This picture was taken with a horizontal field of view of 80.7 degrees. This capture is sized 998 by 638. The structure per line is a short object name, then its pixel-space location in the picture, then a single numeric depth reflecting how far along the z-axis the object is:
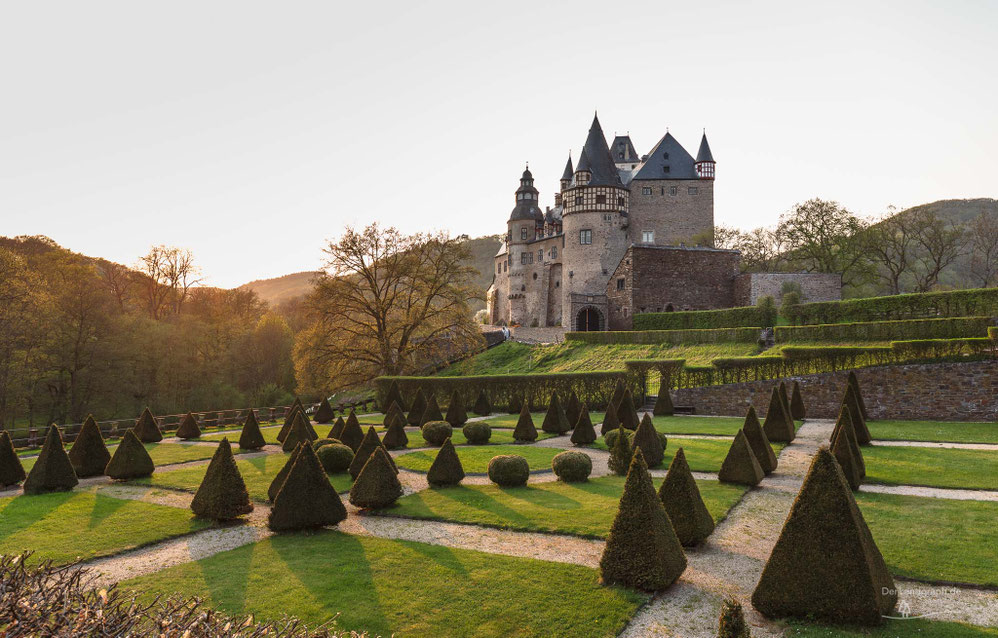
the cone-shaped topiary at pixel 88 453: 18.03
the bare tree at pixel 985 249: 51.78
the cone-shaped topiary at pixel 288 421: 23.73
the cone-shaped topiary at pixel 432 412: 27.84
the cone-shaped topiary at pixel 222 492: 12.41
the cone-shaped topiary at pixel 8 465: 16.47
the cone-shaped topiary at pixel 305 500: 11.59
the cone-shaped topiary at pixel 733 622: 6.00
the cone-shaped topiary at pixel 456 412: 28.33
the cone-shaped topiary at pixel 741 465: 14.45
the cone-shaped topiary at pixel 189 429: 26.61
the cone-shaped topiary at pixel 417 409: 29.61
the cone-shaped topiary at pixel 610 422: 23.16
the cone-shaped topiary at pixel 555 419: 25.00
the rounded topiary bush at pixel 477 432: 22.30
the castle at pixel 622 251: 50.78
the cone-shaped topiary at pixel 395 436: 21.89
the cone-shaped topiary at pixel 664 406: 28.89
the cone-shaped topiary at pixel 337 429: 21.84
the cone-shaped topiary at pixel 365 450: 16.05
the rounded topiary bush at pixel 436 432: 21.92
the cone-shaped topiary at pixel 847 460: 13.01
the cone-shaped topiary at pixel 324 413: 32.94
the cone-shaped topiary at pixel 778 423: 20.36
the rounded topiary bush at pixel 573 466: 15.54
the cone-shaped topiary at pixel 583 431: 21.55
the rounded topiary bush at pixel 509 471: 15.24
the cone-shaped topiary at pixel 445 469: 15.41
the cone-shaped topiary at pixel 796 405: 25.67
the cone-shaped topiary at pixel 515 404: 33.41
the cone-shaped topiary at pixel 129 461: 17.27
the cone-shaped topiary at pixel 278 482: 13.67
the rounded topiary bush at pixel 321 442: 18.56
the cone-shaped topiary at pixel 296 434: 21.47
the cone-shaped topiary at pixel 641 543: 8.51
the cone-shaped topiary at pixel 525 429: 23.11
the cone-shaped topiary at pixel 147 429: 25.19
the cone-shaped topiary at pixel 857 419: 18.69
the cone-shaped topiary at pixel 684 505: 10.17
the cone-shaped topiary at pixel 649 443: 16.89
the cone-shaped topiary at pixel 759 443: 15.78
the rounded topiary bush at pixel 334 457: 17.41
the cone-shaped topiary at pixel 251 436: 23.00
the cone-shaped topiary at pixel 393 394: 32.44
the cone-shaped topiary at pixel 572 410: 26.22
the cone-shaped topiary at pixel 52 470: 15.65
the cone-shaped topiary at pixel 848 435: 13.34
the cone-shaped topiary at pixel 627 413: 23.48
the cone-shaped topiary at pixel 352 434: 20.72
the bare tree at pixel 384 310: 38.22
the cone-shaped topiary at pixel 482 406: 33.00
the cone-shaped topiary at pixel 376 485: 13.11
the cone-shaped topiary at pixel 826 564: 7.06
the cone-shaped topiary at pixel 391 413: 23.83
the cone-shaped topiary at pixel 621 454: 16.42
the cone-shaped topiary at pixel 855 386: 19.73
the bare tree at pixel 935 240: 50.03
